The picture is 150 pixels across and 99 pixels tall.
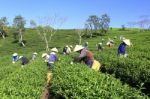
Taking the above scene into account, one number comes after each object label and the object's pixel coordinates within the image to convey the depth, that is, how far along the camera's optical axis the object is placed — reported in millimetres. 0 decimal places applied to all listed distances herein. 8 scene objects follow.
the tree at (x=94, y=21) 53276
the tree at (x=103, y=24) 51766
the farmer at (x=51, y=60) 10938
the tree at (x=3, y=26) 51525
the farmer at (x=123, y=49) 11335
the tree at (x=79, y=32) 48895
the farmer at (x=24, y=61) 14208
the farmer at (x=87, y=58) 8380
